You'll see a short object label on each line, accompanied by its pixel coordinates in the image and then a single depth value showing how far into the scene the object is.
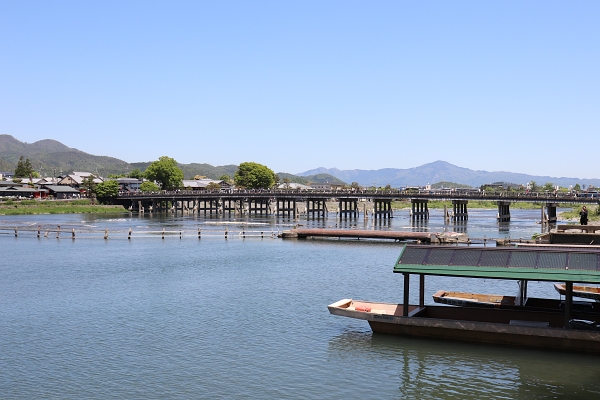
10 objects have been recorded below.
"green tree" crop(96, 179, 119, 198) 148.96
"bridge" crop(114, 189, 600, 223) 95.50
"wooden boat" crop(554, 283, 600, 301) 27.97
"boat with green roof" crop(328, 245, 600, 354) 22.16
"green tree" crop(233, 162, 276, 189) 178.00
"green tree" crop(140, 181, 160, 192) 165.50
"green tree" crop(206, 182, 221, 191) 196.50
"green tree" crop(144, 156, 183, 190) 181.25
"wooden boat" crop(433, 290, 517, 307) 26.31
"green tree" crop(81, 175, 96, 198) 159.50
